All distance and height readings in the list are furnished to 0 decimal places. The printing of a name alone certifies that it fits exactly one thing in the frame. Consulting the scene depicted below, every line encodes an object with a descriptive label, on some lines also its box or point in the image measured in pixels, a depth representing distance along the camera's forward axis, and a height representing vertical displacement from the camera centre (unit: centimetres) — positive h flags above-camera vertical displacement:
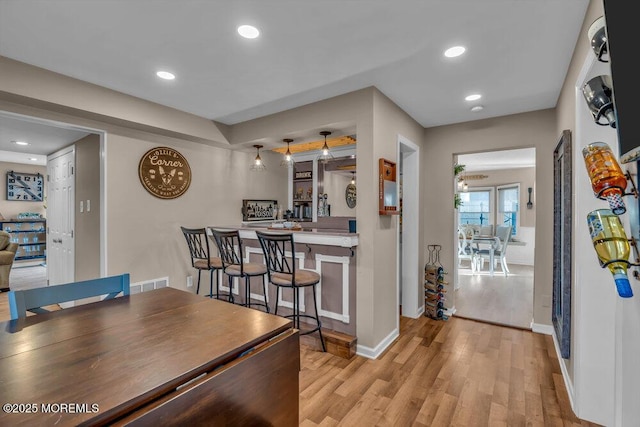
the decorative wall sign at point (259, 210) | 447 +5
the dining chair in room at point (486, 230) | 717 -44
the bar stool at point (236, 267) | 291 -57
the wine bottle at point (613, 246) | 100 -12
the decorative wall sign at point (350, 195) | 580 +36
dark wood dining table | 76 -49
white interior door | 419 -6
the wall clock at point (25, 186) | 691 +65
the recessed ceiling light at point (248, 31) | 188 +121
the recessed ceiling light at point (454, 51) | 208 +119
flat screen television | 83 +43
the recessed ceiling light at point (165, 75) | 249 +121
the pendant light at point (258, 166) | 388 +63
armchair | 488 -75
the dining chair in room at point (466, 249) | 638 -83
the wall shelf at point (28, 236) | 674 -56
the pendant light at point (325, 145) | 328 +78
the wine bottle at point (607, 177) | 107 +13
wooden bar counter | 279 -60
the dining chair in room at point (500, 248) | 604 -76
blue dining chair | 135 -43
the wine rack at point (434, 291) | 369 -102
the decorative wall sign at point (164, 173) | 336 +49
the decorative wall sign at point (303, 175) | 538 +71
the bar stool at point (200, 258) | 317 -51
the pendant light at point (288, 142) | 352 +93
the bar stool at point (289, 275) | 256 -60
